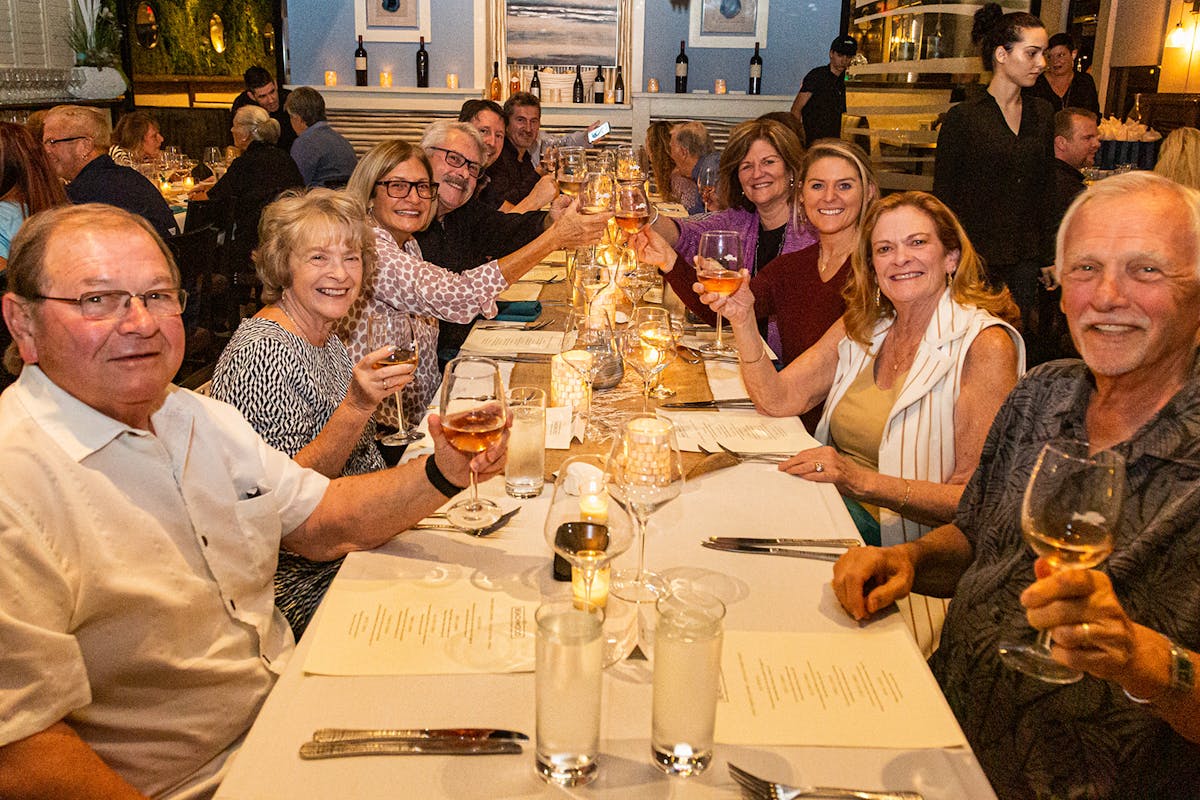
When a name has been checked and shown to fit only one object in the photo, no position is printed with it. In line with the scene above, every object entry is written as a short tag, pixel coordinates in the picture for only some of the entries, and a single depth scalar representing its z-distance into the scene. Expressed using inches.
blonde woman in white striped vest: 76.7
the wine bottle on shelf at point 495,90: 370.0
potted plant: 314.0
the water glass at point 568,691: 36.0
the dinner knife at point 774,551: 58.5
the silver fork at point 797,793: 37.6
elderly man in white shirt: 44.1
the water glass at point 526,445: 65.1
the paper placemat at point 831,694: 41.8
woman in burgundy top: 120.0
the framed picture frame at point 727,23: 362.6
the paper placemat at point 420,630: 46.6
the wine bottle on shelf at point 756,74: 361.4
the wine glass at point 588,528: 48.5
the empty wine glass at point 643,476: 52.0
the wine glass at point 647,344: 84.2
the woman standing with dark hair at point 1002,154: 162.9
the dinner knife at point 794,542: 59.8
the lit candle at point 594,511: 49.3
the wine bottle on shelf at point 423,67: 362.0
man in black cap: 304.8
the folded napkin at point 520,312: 130.2
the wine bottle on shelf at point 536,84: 377.1
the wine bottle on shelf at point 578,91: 379.2
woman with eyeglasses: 114.2
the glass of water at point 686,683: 36.7
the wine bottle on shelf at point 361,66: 361.7
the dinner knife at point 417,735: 40.5
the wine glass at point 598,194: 130.6
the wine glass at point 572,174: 151.9
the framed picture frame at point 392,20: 362.0
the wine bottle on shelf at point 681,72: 361.7
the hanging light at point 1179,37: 284.5
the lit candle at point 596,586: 49.0
